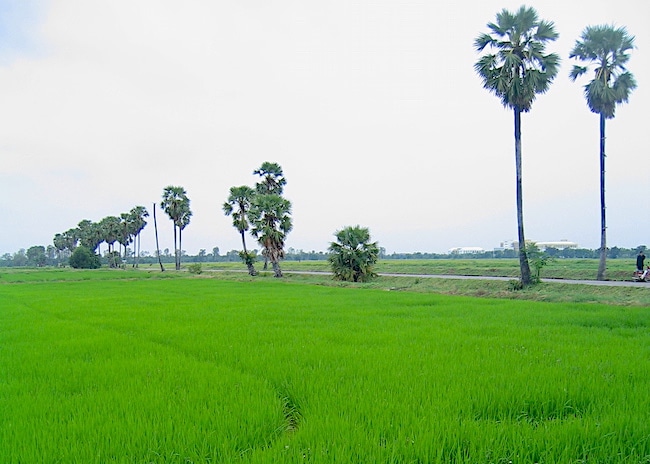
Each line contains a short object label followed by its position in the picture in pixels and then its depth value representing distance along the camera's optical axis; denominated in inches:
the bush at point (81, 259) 3117.6
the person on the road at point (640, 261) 924.0
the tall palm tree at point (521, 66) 911.0
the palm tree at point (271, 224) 1652.3
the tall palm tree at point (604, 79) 991.6
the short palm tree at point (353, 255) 1358.3
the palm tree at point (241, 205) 1910.7
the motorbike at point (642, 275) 883.2
